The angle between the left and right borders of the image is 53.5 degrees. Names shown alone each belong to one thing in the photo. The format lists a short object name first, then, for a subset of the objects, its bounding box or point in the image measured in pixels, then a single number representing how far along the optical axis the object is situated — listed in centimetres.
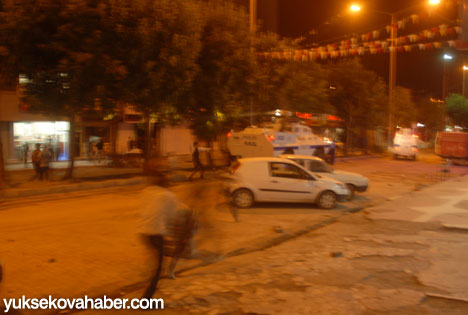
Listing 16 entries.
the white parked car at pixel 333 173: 1406
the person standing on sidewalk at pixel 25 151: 2480
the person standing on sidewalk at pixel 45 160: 1747
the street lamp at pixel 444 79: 4978
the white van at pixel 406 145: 3328
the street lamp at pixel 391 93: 3419
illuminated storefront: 2536
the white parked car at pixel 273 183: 1229
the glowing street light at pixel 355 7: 1953
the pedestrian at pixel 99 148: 2701
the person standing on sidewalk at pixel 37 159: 1759
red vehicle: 2973
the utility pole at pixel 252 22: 1914
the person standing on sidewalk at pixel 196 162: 1933
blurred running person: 529
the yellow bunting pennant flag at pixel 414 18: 1751
